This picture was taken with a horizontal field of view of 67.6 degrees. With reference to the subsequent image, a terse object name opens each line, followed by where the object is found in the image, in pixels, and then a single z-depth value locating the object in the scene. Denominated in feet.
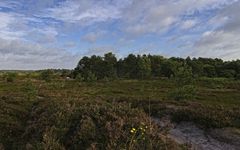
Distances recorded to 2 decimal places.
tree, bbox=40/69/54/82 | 159.06
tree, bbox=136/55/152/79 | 175.95
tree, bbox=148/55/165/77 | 189.26
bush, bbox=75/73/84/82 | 158.96
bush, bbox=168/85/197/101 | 54.43
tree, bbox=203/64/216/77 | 174.93
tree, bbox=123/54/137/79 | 189.26
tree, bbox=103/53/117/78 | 183.51
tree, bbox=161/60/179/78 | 176.49
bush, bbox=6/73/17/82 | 171.53
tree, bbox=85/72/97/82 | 137.87
